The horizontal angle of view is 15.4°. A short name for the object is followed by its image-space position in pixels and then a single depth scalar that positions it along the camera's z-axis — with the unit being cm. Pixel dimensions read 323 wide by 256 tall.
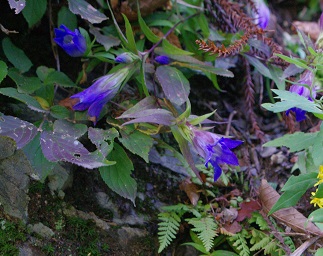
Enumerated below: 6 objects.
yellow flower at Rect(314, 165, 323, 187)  84
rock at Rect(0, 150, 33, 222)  86
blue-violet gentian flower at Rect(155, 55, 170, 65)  93
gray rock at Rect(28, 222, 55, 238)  86
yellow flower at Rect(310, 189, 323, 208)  84
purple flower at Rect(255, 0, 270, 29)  100
